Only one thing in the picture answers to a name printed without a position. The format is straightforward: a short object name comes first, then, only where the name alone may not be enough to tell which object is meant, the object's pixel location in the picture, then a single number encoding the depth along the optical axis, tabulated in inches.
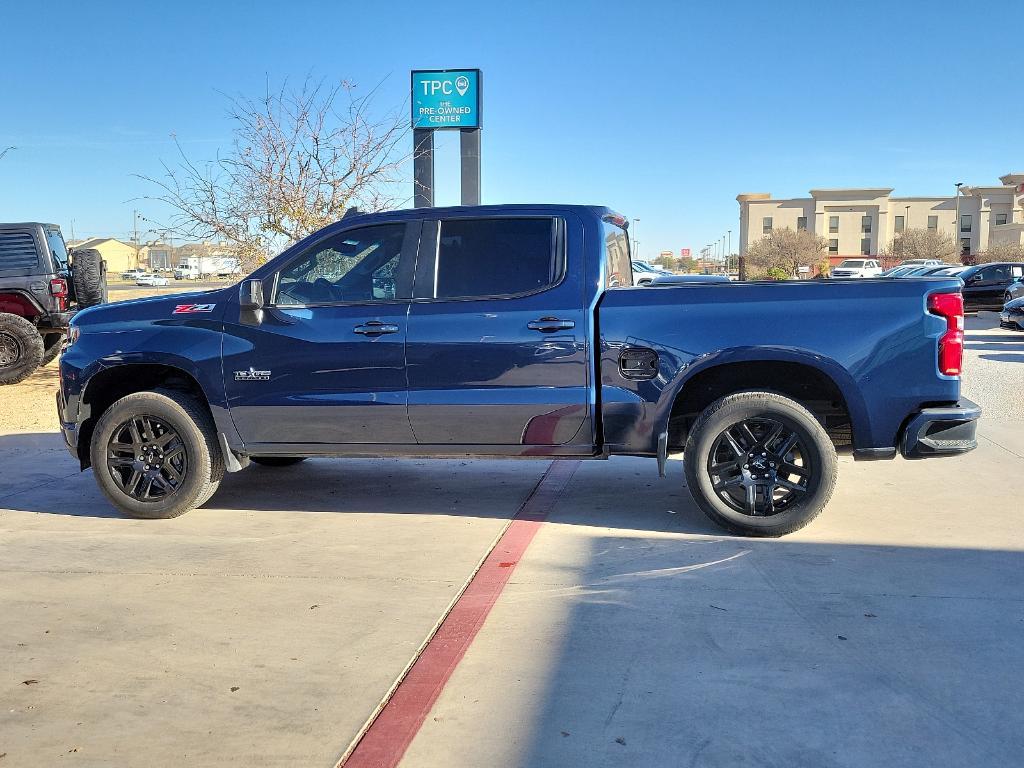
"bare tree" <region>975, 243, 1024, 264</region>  2356.2
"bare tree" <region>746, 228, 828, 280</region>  3056.1
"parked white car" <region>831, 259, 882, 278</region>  1898.6
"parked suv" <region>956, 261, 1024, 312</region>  1122.0
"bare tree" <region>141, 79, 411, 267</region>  519.2
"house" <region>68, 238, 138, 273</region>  5413.4
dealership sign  592.1
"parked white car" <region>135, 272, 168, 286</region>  3154.5
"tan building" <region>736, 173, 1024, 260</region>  4303.6
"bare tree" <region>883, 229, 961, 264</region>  3238.2
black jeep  512.7
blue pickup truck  216.4
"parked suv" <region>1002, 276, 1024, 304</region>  971.1
